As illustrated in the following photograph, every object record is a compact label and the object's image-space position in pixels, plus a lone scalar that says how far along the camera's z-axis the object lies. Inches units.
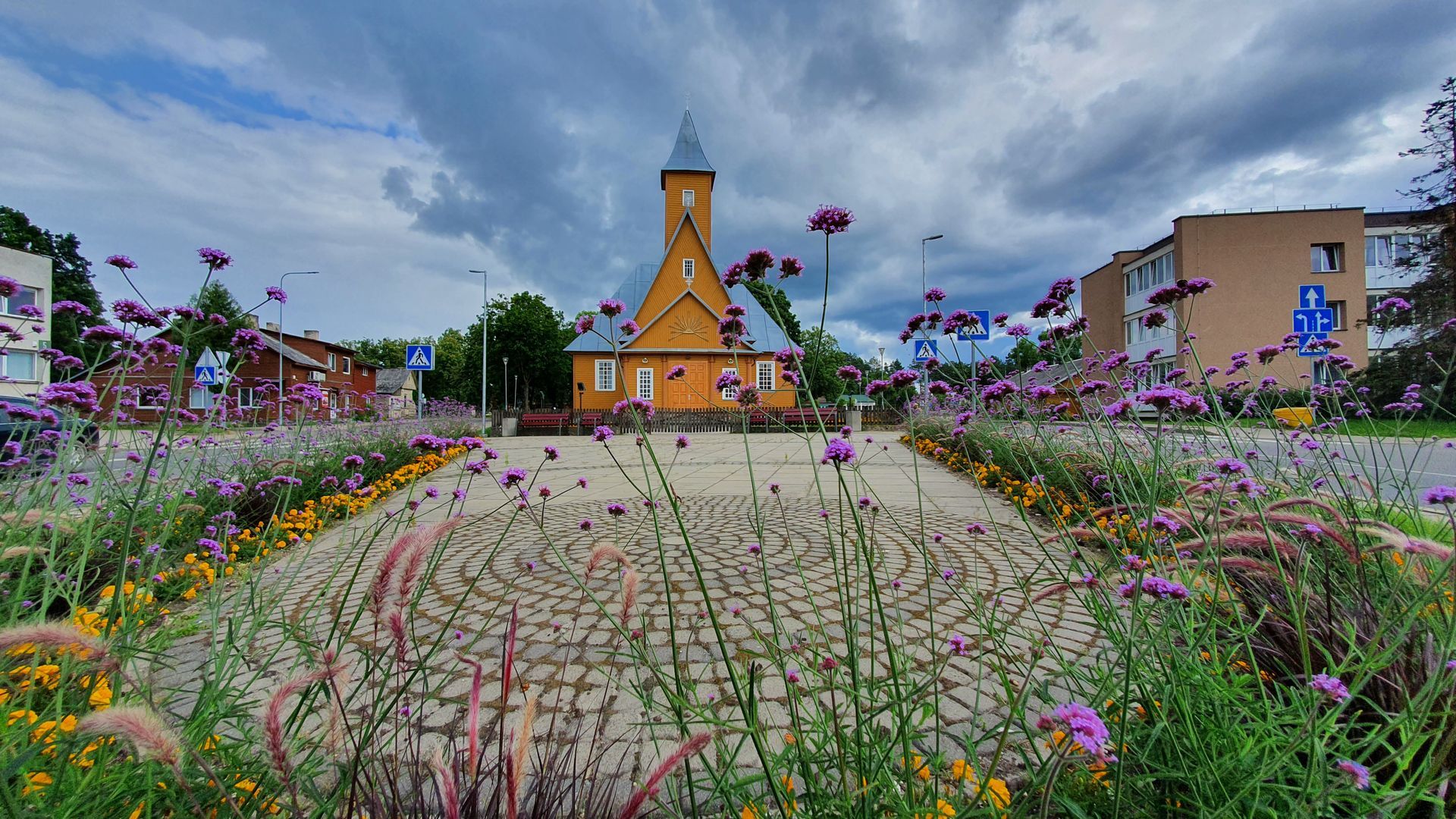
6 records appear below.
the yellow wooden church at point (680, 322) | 1025.5
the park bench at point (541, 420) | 895.7
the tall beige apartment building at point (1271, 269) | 1107.3
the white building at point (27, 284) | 908.0
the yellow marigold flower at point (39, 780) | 53.4
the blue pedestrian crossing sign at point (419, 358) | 516.1
